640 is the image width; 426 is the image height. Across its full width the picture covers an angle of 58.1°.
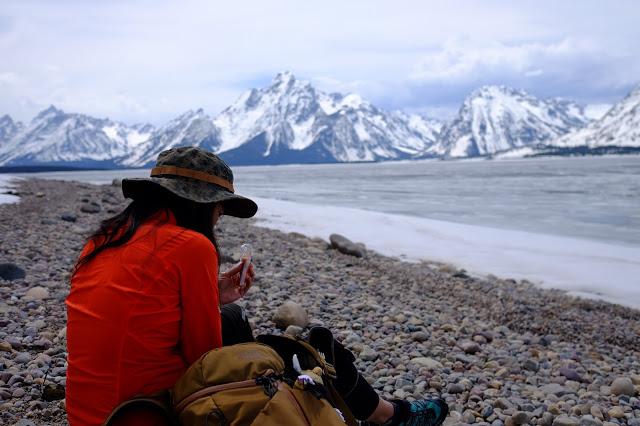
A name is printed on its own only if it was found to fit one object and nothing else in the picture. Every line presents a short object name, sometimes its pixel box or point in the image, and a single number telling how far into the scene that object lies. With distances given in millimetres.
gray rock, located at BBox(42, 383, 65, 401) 5062
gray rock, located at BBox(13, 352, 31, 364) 5801
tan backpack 2805
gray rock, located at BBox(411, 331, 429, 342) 7598
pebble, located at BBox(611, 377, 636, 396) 6203
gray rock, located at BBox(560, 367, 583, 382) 6688
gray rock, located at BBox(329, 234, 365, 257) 15212
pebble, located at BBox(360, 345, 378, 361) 6668
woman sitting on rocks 2982
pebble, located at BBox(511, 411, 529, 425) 5266
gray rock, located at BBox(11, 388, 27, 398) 5062
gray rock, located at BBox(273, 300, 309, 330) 7500
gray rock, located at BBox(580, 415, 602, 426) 5230
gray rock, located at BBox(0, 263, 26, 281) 9250
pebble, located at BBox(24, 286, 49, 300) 8262
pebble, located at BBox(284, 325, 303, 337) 7238
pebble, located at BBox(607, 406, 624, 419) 5555
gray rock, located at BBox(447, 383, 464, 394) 5945
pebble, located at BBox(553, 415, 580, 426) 5156
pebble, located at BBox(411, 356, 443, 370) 6535
